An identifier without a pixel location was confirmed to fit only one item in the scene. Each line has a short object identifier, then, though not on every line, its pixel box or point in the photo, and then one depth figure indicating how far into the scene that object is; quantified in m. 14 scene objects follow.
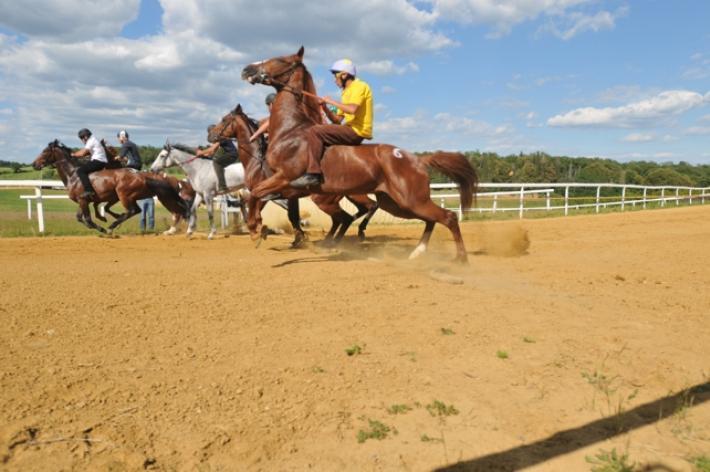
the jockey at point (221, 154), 12.04
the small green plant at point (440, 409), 3.17
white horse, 12.97
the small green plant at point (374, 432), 2.88
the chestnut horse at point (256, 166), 9.88
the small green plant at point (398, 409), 3.15
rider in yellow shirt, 7.28
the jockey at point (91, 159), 12.24
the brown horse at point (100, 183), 12.36
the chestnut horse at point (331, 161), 7.30
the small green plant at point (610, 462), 2.67
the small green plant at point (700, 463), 2.66
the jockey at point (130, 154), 13.18
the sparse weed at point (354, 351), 3.90
